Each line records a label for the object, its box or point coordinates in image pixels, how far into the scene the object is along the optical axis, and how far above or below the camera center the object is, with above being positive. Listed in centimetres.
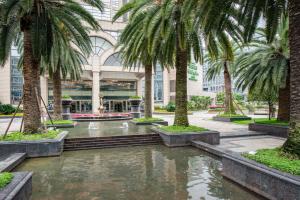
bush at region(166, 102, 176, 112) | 4588 -111
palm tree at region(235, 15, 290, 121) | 1608 +242
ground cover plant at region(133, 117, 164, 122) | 2362 -172
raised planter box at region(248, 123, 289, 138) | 1598 -192
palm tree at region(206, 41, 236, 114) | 2792 +280
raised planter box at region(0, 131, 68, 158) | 1114 -208
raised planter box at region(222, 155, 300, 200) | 567 -204
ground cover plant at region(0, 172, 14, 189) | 562 -183
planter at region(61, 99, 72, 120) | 2859 -54
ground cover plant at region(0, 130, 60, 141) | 1184 -170
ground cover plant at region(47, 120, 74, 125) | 2196 -175
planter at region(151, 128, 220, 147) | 1361 -202
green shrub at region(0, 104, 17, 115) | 3888 -101
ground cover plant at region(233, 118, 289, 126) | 1703 -153
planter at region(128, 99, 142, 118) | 3259 -64
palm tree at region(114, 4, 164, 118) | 1595 +444
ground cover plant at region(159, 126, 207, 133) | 1439 -163
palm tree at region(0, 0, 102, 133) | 1245 +366
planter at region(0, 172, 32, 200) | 516 -193
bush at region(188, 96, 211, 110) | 5299 -22
